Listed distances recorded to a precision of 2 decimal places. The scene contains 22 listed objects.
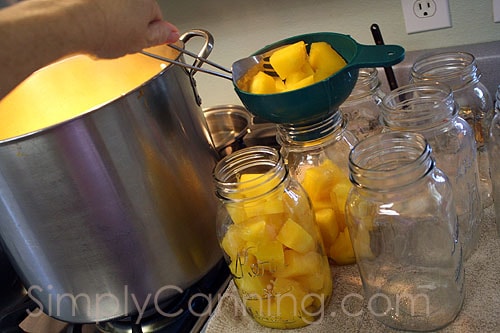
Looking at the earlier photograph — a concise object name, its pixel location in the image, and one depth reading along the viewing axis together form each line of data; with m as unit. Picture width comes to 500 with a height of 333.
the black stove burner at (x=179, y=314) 0.72
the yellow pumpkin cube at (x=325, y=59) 0.60
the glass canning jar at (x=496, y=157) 0.59
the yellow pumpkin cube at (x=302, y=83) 0.57
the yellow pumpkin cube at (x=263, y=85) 0.60
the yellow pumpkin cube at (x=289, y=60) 0.60
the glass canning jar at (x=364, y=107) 0.73
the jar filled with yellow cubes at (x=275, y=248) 0.57
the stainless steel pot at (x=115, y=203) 0.59
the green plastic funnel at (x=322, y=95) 0.56
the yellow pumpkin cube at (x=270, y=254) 0.57
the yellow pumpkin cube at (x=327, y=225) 0.64
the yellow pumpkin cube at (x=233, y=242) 0.59
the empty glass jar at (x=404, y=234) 0.54
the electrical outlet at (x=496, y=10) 0.79
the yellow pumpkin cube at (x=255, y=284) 0.59
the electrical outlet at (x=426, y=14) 0.83
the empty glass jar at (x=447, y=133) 0.60
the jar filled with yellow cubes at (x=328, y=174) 0.63
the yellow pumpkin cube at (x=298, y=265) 0.58
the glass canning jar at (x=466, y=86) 0.68
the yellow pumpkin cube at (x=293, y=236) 0.57
